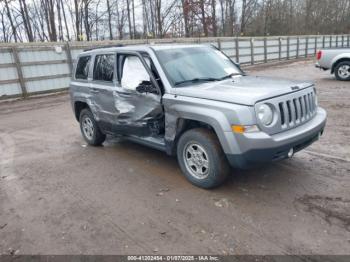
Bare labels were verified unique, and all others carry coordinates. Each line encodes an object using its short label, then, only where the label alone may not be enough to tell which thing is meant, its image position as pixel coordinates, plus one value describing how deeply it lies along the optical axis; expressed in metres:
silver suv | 3.54
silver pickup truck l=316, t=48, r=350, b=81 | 12.40
